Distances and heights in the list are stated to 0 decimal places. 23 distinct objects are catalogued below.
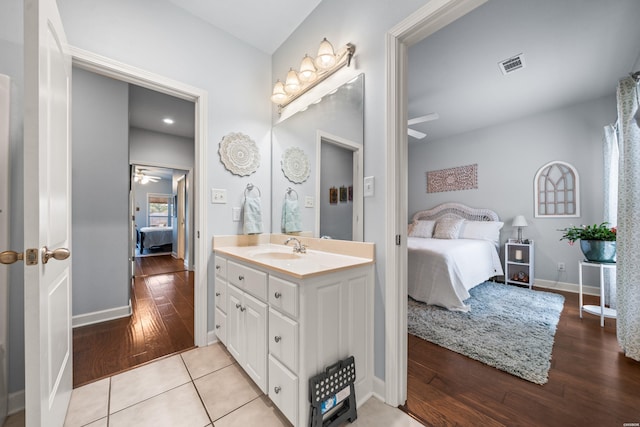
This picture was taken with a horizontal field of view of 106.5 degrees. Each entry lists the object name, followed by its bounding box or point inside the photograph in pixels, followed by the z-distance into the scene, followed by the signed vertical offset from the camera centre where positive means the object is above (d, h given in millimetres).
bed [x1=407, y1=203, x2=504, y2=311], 2707 -522
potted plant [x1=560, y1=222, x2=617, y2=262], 2312 -299
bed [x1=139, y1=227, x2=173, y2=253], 6742 -687
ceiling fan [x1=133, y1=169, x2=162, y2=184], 6717 +1154
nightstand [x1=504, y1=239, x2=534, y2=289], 3660 -784
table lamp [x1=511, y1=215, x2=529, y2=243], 3779 -147
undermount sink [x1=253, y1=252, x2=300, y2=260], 1784 -326
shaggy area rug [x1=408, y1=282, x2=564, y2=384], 1771 -1094
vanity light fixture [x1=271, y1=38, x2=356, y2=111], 1672 +1101
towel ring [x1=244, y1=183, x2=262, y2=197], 2270 +238
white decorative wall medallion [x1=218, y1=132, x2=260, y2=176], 2129 +548
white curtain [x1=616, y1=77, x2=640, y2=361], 1753 -106
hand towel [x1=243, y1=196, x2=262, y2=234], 2170 -28
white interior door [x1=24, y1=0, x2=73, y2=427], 790 +5
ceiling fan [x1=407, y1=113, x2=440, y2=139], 3047 +1220
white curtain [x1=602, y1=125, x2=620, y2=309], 2697 +343
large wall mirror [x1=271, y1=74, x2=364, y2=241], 1596 +398
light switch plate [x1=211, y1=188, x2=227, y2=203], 2074 +157
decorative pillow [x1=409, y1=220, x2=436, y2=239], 4512 -309
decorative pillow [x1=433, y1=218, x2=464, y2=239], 4141 -282
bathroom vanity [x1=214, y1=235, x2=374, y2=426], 1109 -562
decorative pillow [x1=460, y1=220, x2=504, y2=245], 3922 -300
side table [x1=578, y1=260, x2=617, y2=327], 2323 -1003
